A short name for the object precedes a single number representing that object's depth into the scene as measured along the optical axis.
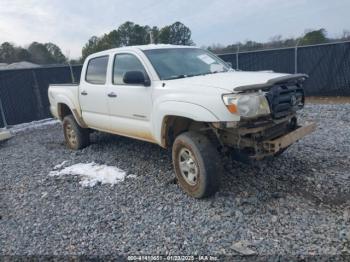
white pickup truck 3.49
